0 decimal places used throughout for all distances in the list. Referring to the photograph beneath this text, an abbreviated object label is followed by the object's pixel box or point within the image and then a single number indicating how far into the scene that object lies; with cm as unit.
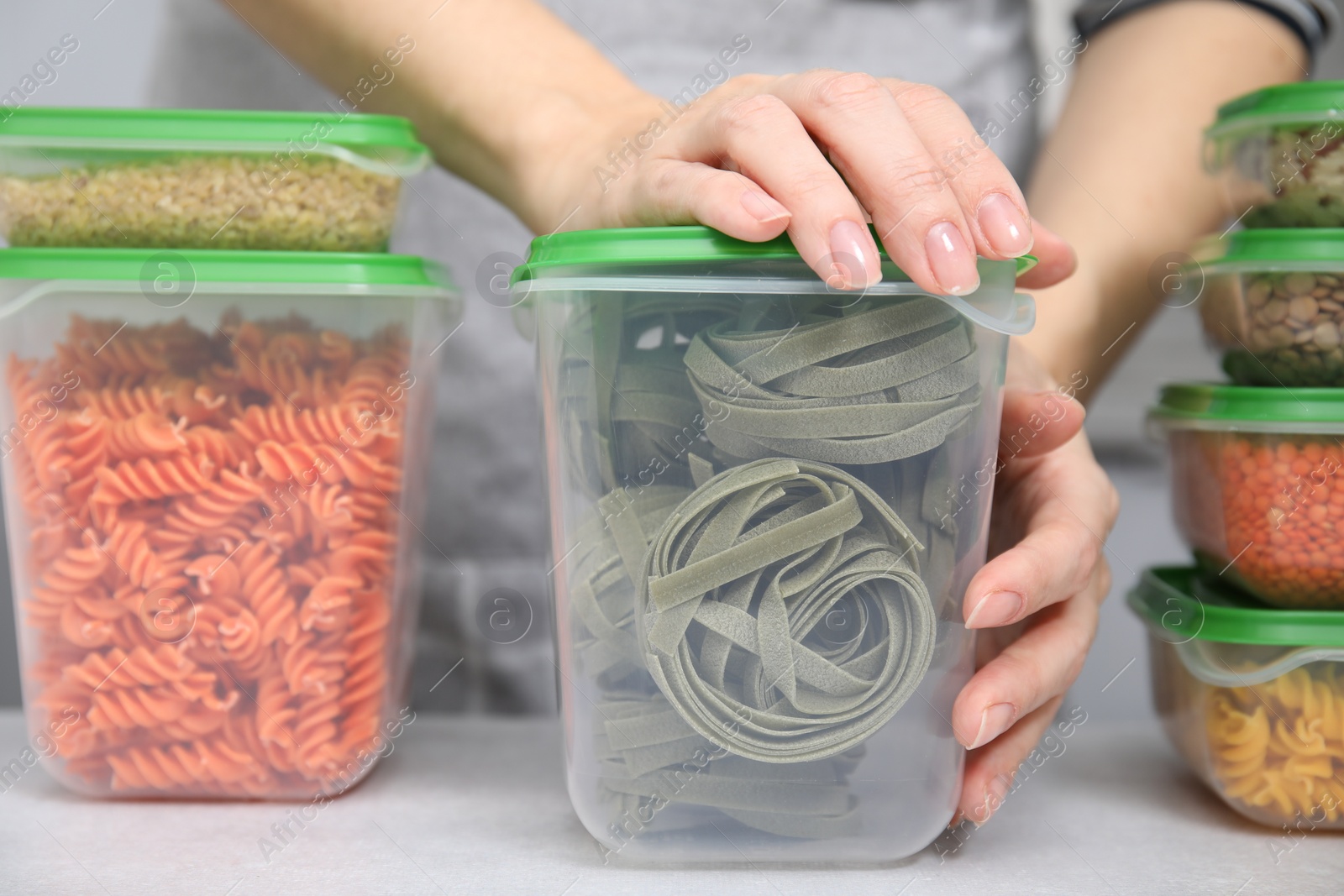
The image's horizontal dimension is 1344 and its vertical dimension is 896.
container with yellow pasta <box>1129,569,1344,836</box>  53
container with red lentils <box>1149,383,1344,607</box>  53
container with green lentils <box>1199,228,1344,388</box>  53
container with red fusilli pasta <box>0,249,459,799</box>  53
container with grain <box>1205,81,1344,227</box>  53
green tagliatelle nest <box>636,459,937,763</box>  43
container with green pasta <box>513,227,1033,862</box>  43
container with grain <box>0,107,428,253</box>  52
